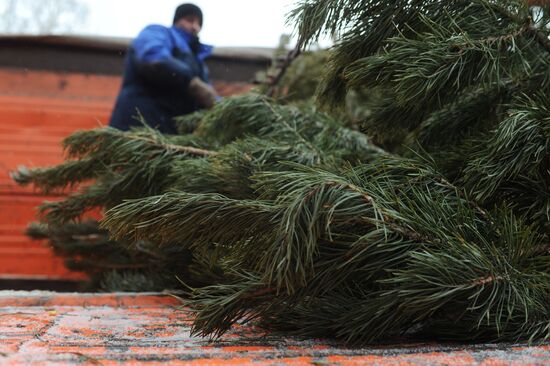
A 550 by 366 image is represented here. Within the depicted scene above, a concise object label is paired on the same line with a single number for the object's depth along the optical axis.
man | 2.91
